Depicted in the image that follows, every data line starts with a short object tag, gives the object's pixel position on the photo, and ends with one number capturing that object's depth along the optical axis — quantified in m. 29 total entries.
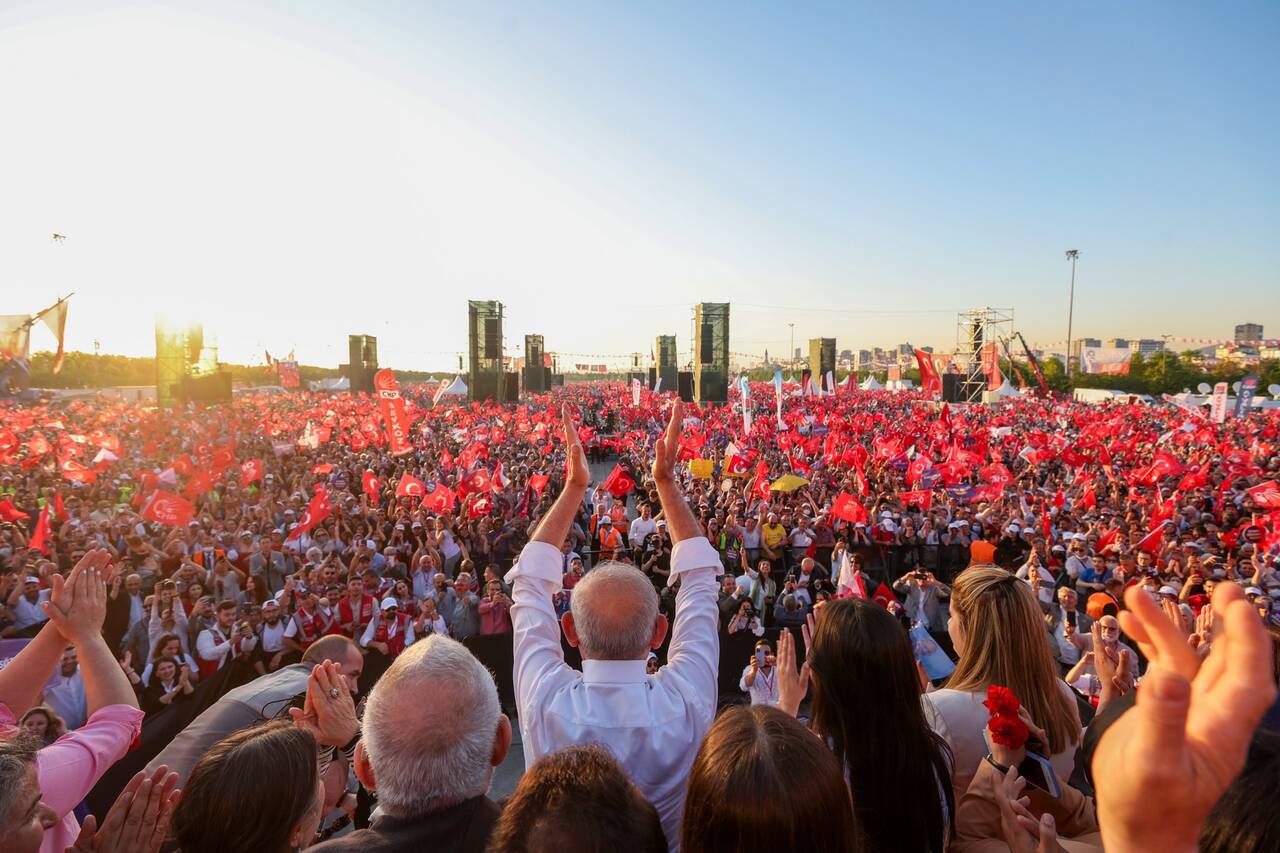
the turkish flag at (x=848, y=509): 10.41
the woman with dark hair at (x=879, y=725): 1.71
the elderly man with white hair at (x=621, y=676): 1.73
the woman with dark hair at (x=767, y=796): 1.14
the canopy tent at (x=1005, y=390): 36.20
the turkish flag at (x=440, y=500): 11.34
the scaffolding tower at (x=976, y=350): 42.59
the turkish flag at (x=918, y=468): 13.30
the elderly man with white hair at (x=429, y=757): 1.40
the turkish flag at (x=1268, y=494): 9.62
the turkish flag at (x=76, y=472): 12.60
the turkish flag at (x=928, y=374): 32.16
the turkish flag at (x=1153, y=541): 9.12
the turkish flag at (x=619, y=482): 11.69
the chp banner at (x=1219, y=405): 21.17
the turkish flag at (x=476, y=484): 12.52
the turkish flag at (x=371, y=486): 12.34
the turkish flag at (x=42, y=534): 7.86
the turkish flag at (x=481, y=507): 11.48
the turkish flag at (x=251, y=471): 13.51
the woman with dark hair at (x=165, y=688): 5.24
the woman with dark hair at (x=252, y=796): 1.46
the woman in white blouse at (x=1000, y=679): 2.24
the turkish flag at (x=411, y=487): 11.71
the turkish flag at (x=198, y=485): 11.37
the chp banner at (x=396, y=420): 14.72
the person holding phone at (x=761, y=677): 5.23
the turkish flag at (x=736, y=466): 14.94
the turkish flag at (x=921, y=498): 12.36
